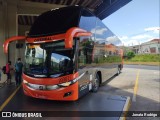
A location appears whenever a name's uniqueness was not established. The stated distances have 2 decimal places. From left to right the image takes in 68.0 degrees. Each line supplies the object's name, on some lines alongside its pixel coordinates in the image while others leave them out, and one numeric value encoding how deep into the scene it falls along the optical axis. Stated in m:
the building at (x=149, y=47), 36.50
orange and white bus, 4.10
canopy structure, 7.94
